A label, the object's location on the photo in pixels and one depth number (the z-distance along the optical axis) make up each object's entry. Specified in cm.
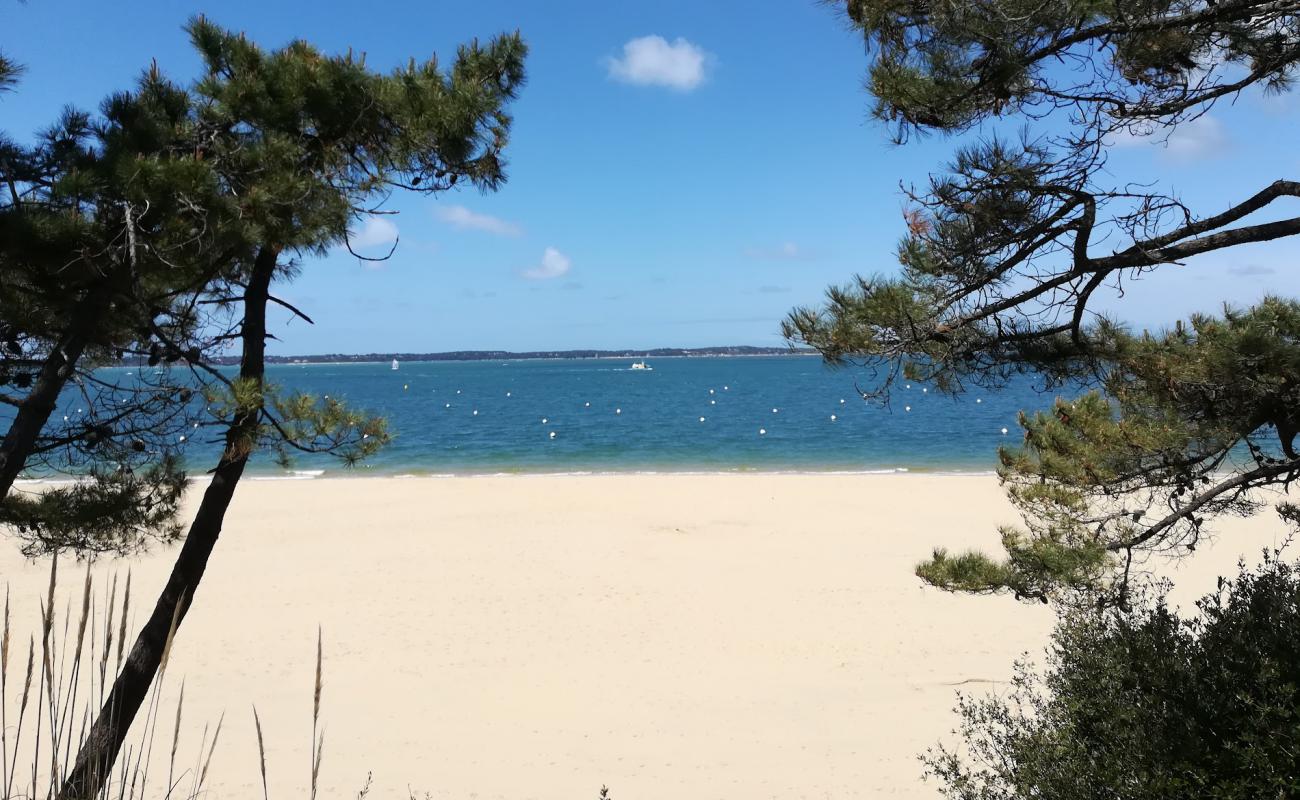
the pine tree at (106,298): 310
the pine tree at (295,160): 342
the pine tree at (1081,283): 324
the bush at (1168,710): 260
